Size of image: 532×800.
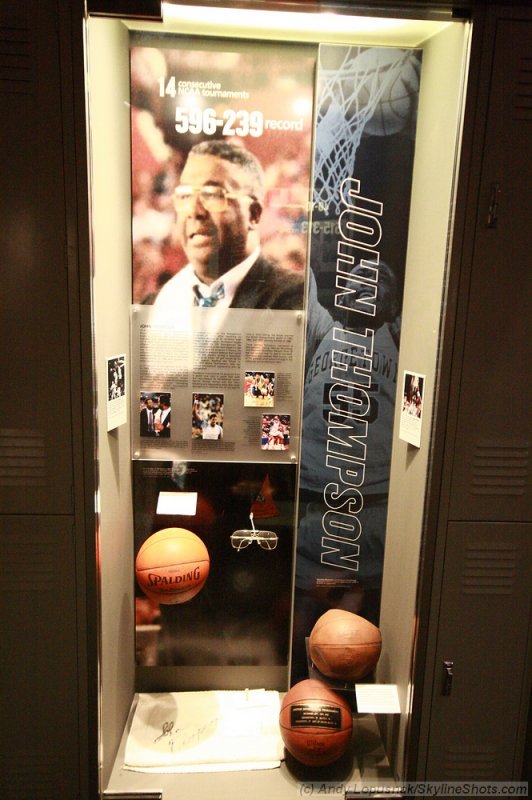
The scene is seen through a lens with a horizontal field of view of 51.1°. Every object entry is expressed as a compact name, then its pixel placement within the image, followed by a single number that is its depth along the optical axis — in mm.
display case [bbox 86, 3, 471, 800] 2031
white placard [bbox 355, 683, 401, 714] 2045
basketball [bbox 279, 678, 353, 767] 2025
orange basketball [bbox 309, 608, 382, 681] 2092
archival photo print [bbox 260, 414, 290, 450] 2393
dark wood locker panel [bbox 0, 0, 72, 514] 1625
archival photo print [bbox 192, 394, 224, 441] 2369
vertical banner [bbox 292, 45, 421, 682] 2186
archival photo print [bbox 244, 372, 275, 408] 2365
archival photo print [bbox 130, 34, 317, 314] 2150
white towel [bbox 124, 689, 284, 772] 2154
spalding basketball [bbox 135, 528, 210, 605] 2055
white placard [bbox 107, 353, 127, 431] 2021
